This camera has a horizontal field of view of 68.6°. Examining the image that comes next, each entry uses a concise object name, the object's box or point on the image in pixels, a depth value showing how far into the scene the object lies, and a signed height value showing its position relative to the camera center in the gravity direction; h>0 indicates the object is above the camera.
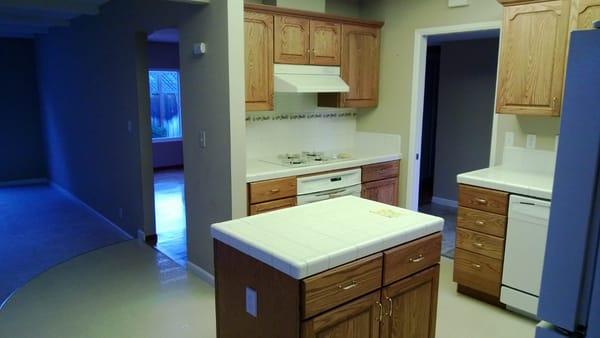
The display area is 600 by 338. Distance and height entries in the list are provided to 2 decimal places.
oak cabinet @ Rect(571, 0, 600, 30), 2.82 +0.58
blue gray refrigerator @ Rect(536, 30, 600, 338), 0.91 -0.22
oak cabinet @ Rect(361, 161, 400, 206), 4.23 -0.79
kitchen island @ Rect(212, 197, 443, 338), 1.75 -0.74
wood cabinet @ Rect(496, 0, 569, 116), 3.01 +0.32
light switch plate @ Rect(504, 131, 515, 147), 3.64 -0.30
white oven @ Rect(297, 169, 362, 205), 3.67 -0.74
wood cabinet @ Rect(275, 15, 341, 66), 3.76 +0.53
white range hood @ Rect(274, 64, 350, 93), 3.71 +0.19
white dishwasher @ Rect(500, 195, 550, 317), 2.92 -1.01
